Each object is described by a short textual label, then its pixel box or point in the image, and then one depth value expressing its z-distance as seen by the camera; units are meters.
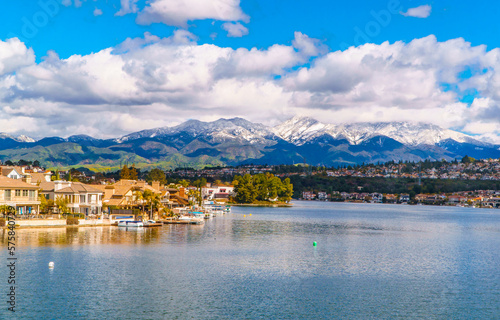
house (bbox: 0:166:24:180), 105.62
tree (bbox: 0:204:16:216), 84.88
